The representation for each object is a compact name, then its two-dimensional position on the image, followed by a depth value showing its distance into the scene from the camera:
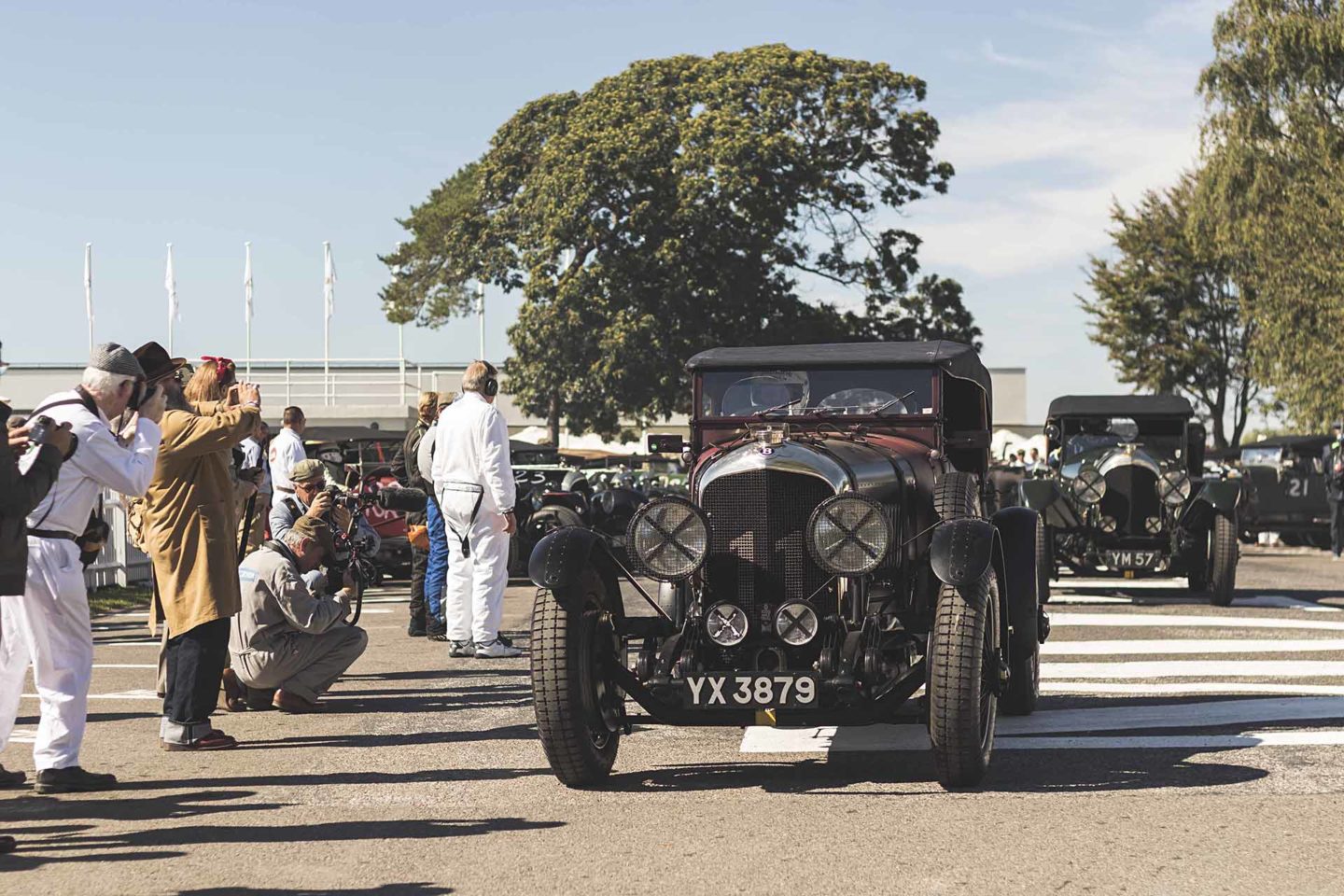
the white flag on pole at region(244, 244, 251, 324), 61.28
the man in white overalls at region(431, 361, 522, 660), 10.91
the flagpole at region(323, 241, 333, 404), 58.16
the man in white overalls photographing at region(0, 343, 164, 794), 6.54
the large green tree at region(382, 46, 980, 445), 38.56
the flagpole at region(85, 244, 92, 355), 64.44
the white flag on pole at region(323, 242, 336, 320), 59.66
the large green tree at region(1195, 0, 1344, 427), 33.34
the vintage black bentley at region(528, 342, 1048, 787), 6.44
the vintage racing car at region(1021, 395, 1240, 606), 15.21
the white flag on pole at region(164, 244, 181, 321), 62.28
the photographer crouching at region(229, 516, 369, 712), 8.62
